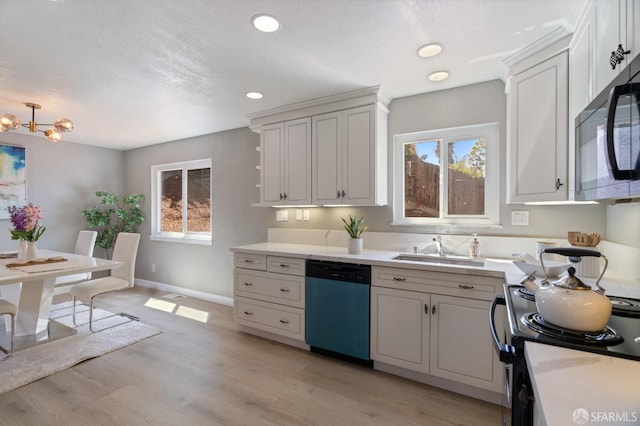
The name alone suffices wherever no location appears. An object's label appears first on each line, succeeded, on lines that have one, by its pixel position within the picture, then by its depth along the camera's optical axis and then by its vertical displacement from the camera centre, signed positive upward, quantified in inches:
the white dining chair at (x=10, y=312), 96.0 -32.5
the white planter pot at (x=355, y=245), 107.0 -12.1
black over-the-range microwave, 36.6 +9.8
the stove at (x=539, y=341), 33.4 -14.9
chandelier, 103.6 +31.1
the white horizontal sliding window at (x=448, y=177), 103.7 +12.5
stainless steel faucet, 103.4 -11.1
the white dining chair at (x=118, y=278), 121.9 -29.6
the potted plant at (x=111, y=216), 185.9 -3.7
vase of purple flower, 110.0 -6.5
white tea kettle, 35.7 -11.3
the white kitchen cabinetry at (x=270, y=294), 109.2 -31.5
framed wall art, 159.2 +17.6
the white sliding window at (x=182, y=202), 177.6 +5.3
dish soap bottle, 97.6 -11.9
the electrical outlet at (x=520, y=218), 95.3 -2.2
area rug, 92.2 -49.1
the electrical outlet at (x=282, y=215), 144.0 -2.1
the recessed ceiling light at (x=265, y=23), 68.2 +43.3
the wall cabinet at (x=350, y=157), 108.7 +20.2
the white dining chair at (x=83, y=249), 147.7 -18.9
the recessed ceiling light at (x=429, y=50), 79.1 +43.0
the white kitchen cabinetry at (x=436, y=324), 79.4 -32.0
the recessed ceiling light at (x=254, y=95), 112.0 +43.2
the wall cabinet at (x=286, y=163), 122.3 +20.0
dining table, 99.8 -28.5
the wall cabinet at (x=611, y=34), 43.9 +28.3
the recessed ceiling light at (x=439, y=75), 95.1 +42.9
